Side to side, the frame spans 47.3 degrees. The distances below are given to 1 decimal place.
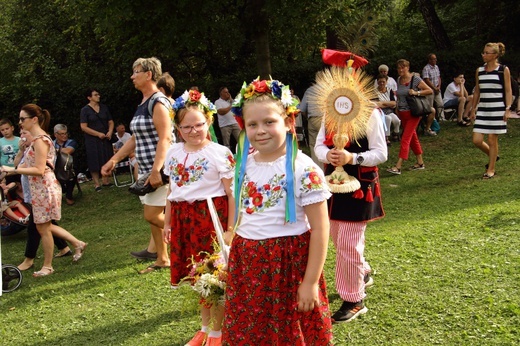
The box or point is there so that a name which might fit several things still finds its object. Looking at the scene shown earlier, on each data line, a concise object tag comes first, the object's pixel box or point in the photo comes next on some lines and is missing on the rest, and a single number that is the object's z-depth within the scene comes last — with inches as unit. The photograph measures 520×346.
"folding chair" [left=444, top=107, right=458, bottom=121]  653.9
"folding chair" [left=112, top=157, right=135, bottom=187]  522.4
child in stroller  341.1
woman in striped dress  358.9
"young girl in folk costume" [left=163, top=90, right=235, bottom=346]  171.9
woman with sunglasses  256.4
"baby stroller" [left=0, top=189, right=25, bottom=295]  252.4
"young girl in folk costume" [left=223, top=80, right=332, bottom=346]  122.6
